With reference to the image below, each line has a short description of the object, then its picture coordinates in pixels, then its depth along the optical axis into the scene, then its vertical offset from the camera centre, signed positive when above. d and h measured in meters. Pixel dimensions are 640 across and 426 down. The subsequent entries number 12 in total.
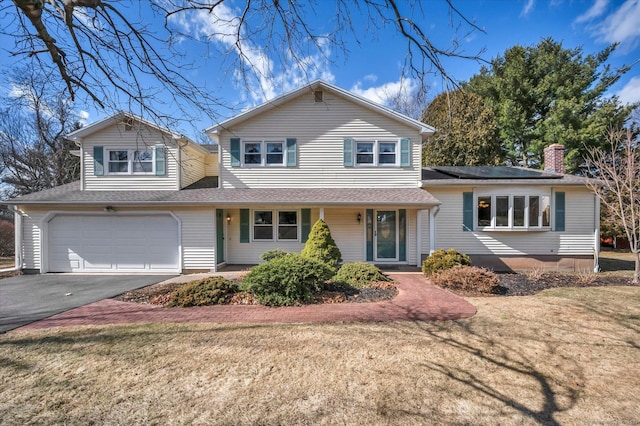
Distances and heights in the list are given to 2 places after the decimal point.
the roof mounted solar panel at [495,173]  11.16 +1.46
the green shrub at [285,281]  6.62 -1.66
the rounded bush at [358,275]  8.09 -1.91
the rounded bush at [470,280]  7.43 -1.87
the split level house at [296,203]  10.64 +0.23
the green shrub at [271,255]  9.75 -1.52
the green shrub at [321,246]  9.45 -1.25
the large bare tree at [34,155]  21.23 +4.08
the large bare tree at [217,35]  3.92 +2.54
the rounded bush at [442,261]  8.78 -1.60
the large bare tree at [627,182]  8.58 +0.79
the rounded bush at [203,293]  6.59 -1.95
